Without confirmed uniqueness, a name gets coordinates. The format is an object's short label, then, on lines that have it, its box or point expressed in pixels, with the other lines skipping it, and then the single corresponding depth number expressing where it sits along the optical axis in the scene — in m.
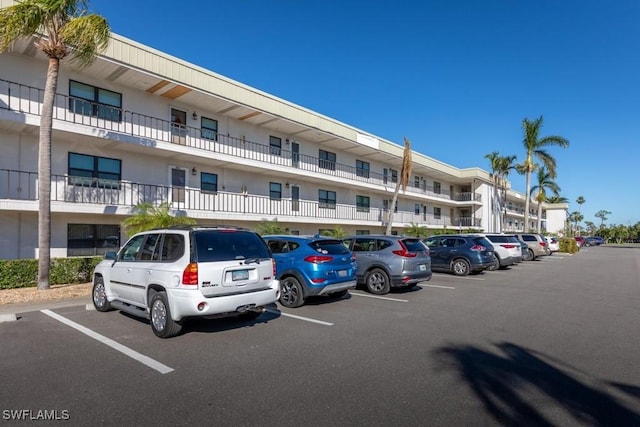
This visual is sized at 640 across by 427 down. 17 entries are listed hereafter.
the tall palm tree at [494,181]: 44.53
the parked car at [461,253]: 15.71
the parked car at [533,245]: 26.64
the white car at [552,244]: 31.92
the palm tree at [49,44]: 10.75
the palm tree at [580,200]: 115.38
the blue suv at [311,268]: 8.83
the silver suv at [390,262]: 10.85
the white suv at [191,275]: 6.13
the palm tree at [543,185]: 50.17
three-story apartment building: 13.10
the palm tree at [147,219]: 12.70
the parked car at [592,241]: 69.81
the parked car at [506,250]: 18.97
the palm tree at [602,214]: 128.95
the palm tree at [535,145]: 39.47
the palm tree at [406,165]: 26.15
